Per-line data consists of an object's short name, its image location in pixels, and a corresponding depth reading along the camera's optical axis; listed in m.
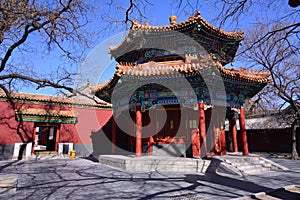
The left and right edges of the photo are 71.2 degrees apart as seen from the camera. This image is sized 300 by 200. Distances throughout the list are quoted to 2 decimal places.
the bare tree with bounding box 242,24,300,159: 13.25
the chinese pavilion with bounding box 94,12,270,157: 8.34
